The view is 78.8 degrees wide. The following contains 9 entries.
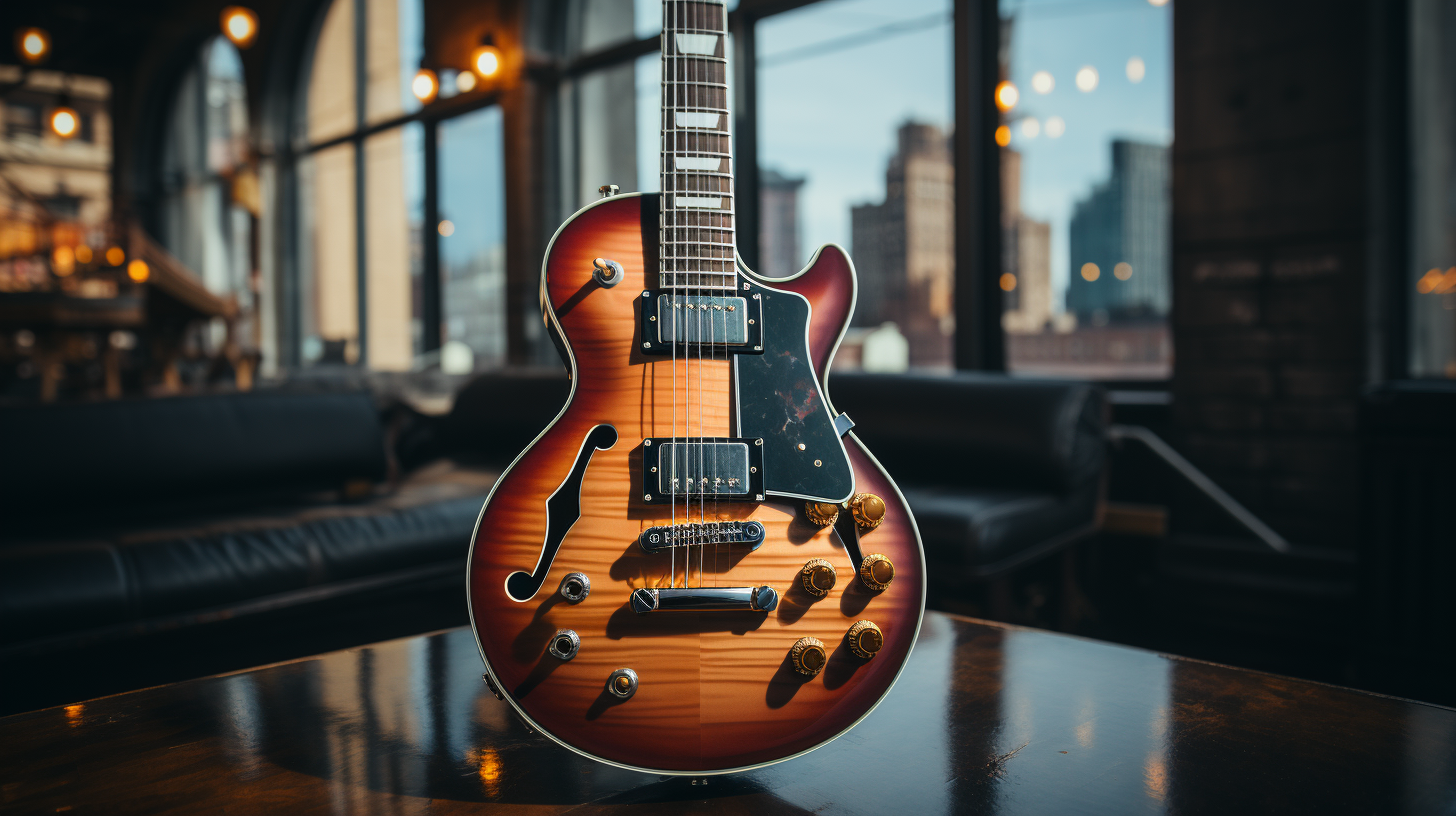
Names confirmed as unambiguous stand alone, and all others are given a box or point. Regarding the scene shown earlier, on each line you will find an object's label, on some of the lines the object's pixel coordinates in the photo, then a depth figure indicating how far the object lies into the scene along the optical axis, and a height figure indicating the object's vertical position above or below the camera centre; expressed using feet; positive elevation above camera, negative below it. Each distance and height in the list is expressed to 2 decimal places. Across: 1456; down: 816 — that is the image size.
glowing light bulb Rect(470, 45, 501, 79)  16.53 +5.99
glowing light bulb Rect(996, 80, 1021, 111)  11.68 +3.69
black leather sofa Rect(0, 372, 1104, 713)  5.57 -1.08
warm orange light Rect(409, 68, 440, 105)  17.75 +5.97
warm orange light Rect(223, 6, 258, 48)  18.16 +7.46
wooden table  2.43 -1.15
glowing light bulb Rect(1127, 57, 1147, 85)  10.55 +3.63
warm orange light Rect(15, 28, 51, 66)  19.22 +7.52
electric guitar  2.48 -0.44
